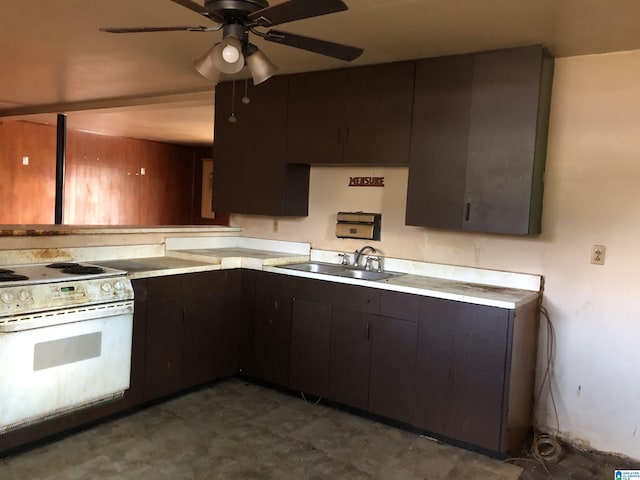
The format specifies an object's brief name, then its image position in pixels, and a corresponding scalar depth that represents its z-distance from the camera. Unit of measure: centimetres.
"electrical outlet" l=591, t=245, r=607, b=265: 288
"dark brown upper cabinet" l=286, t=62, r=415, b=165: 321
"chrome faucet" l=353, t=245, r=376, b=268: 368
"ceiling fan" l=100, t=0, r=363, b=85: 169
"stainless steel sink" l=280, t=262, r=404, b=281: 348
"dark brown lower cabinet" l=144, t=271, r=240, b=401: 310
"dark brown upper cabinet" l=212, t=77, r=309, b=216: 379
